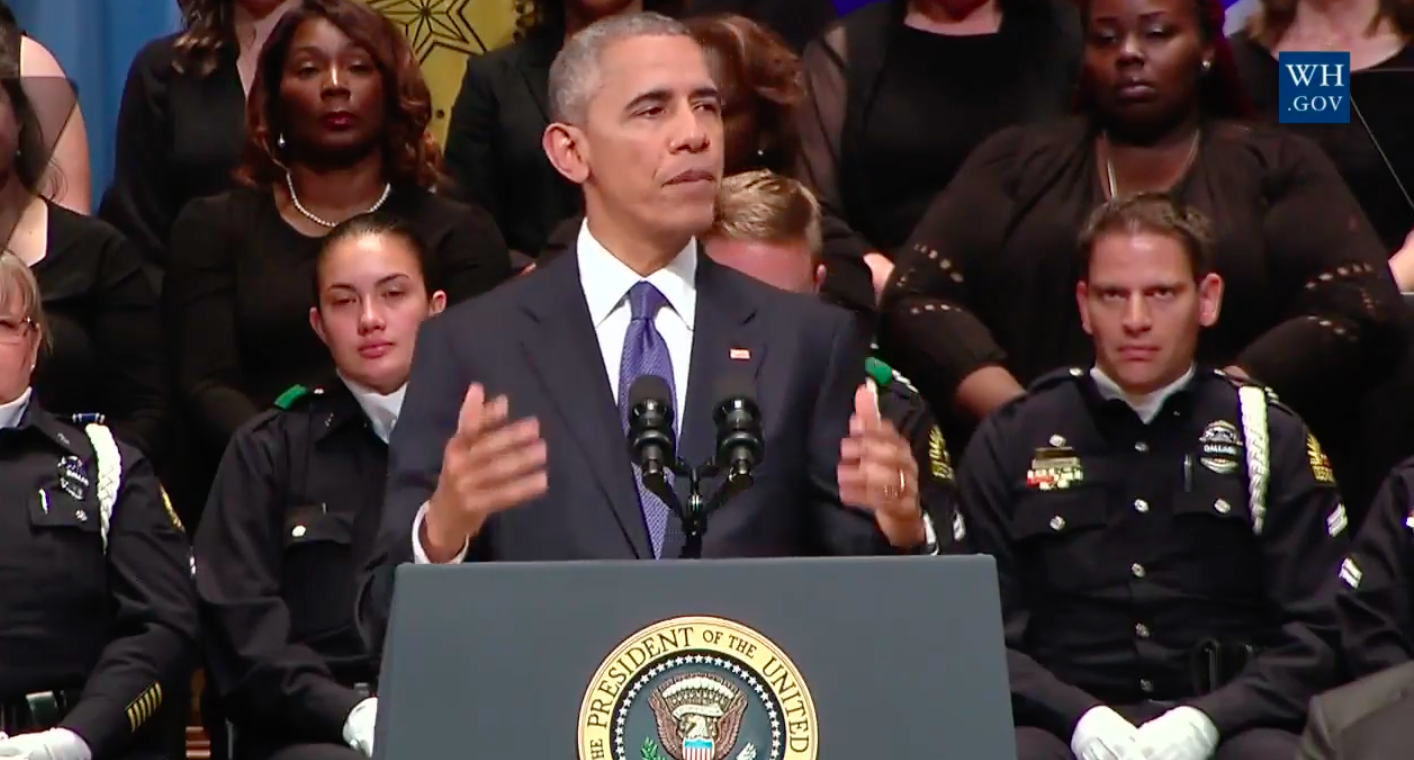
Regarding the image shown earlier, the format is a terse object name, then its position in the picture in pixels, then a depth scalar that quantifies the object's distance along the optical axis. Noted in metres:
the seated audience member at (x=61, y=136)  10.92
